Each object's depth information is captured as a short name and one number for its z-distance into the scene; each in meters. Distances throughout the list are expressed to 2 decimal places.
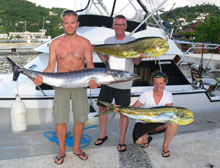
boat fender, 3.71
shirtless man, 2.55
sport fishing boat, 4.30
